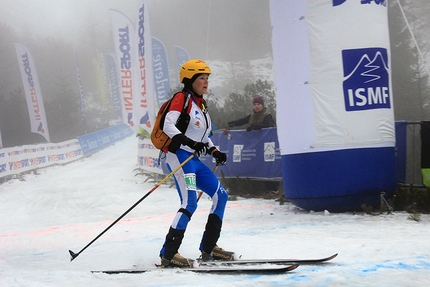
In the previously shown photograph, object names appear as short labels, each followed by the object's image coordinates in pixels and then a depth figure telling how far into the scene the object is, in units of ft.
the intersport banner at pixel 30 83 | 85.30
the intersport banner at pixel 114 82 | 114.52
